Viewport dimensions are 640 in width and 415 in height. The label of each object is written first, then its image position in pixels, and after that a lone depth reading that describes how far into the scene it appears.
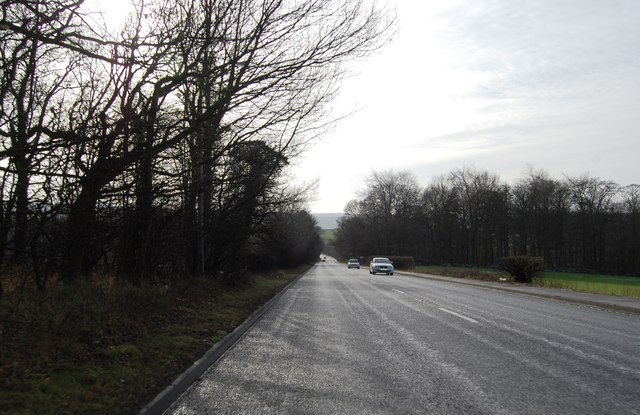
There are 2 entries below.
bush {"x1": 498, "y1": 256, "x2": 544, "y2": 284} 30.36
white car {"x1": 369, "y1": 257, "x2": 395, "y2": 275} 51.59
